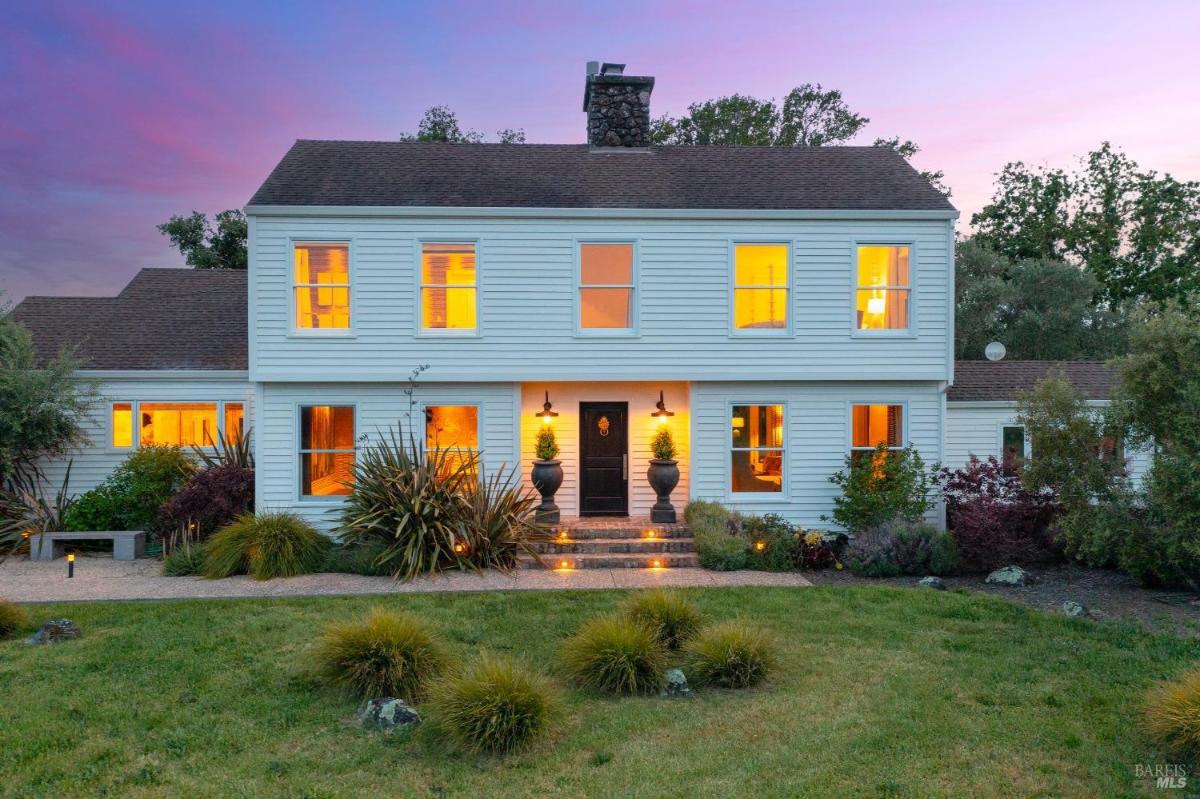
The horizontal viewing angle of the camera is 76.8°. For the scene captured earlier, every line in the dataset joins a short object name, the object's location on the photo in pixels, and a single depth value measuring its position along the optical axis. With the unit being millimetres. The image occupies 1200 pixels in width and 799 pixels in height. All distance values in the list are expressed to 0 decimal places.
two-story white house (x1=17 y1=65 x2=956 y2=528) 12617
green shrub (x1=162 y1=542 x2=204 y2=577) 11023
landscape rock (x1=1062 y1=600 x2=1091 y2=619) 8523
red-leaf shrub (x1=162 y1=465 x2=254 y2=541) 12250
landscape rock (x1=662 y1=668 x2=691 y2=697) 6148
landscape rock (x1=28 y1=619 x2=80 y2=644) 7570
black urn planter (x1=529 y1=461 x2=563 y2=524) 12539
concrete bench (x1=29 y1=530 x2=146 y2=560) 12445
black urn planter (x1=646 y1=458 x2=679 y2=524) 12742
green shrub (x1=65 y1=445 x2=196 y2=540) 13164
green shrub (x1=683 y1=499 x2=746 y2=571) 11250
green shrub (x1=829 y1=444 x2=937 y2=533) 12117
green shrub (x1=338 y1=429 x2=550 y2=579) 10914
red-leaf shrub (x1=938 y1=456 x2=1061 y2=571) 11156
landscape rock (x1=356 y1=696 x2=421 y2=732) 5520
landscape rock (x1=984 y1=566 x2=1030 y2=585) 10391
